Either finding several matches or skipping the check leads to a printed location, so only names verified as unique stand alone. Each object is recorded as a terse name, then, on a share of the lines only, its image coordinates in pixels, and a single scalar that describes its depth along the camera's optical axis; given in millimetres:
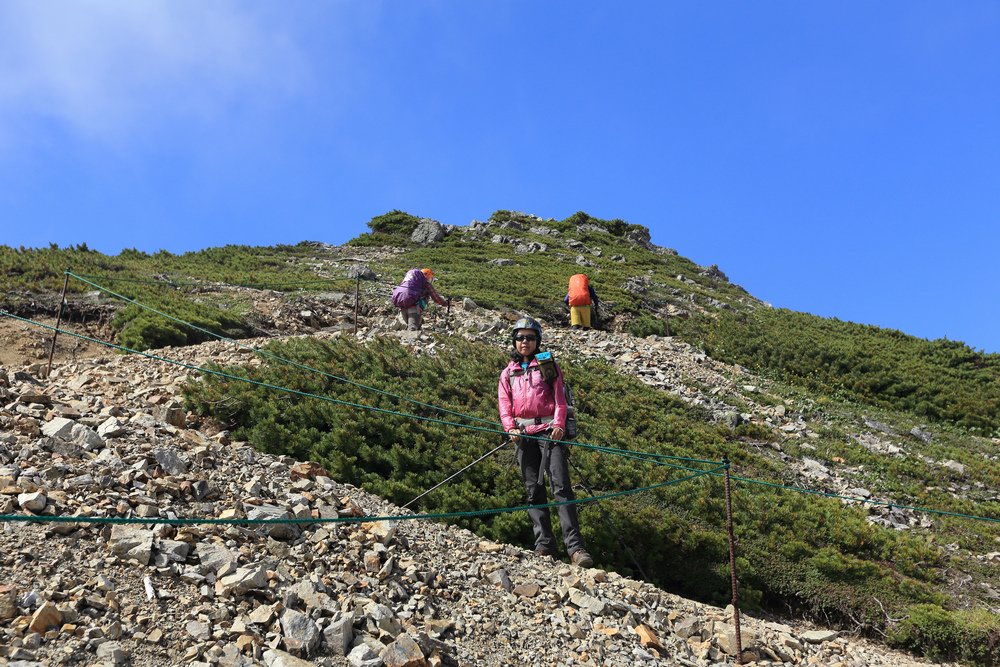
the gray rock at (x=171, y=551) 5676
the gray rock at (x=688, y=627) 6656
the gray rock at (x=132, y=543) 5555
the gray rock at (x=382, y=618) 5539
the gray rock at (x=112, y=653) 4527
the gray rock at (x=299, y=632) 5066
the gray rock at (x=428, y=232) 46781
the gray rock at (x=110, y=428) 7596
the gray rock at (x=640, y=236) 52125
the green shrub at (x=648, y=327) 23281
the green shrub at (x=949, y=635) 7238
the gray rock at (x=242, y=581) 5480
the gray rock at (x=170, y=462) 7155
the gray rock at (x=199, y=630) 4934
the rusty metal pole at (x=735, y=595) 6230
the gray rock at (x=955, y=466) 14055
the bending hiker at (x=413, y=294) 15641
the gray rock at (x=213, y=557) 5695
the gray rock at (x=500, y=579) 6776
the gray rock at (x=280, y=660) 4805
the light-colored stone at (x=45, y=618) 4621
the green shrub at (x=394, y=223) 48966
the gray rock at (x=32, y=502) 5855
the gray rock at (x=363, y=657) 5031
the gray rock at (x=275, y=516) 6517
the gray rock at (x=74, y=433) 7285
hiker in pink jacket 7594
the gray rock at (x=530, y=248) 43688
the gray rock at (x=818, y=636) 7120
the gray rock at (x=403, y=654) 5074
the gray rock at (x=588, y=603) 6527
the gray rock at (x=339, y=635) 5180
